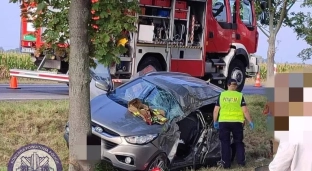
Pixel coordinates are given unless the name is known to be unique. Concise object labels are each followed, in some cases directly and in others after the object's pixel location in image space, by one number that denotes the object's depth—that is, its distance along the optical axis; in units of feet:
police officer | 32.91
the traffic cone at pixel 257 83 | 98.73
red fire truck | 51.96
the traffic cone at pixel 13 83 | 64.59
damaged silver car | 28.50
